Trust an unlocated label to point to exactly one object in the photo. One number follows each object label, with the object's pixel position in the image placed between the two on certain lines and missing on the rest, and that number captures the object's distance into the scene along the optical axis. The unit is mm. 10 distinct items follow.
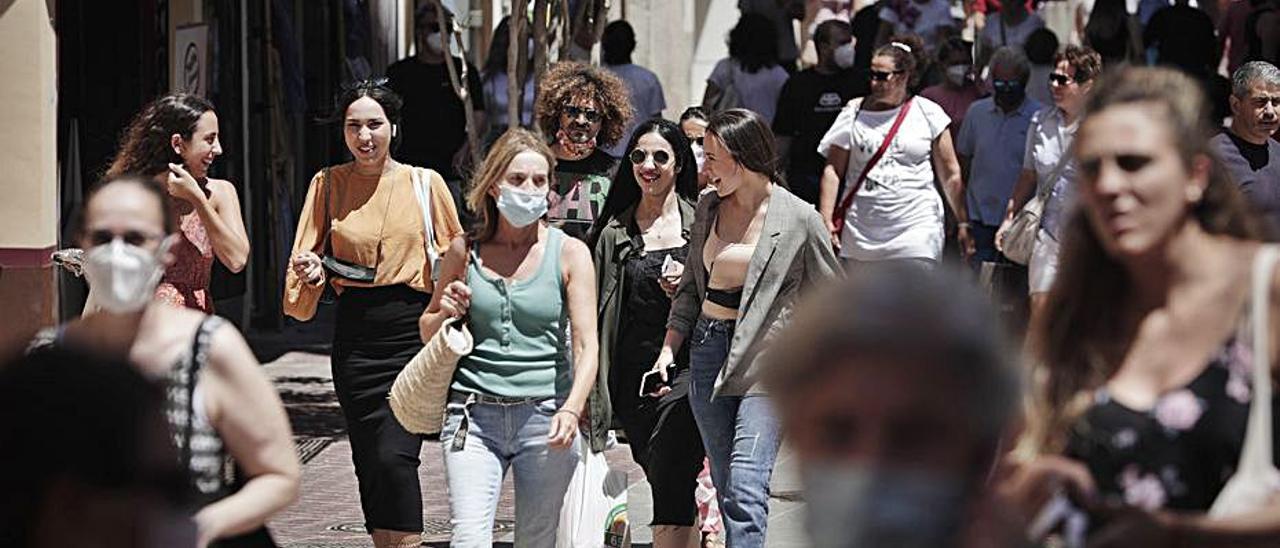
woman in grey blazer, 15469
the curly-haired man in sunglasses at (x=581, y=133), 19078
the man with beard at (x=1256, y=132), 20562
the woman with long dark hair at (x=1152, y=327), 7473
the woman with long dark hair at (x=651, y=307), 16672
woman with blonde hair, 14562
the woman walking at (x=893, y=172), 23547
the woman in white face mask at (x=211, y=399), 8937
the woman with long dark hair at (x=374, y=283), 16359
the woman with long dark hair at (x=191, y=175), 15883
